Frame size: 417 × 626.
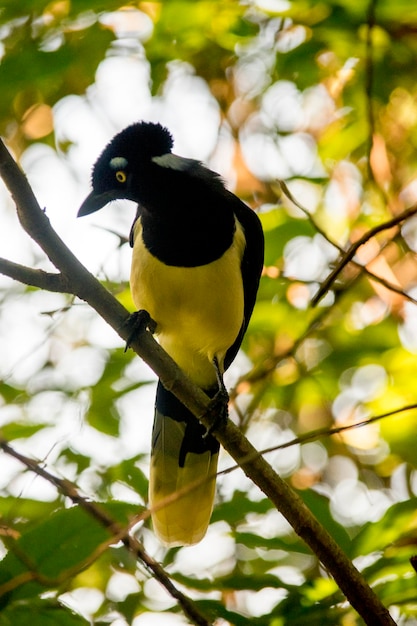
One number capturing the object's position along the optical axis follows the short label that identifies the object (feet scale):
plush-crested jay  23.52
